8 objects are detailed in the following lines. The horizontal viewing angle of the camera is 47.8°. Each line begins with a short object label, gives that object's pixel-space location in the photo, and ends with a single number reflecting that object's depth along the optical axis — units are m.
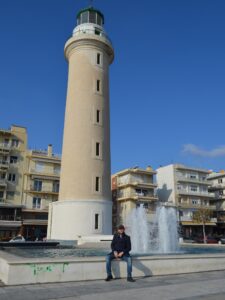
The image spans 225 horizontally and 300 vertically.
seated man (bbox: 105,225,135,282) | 7.46
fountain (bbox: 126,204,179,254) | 17.10
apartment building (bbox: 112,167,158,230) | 44.76
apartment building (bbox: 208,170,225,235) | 51.71
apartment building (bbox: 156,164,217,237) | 47.63
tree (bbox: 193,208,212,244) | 46.29
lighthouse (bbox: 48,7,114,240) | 23.42
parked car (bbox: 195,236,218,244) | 33.21
